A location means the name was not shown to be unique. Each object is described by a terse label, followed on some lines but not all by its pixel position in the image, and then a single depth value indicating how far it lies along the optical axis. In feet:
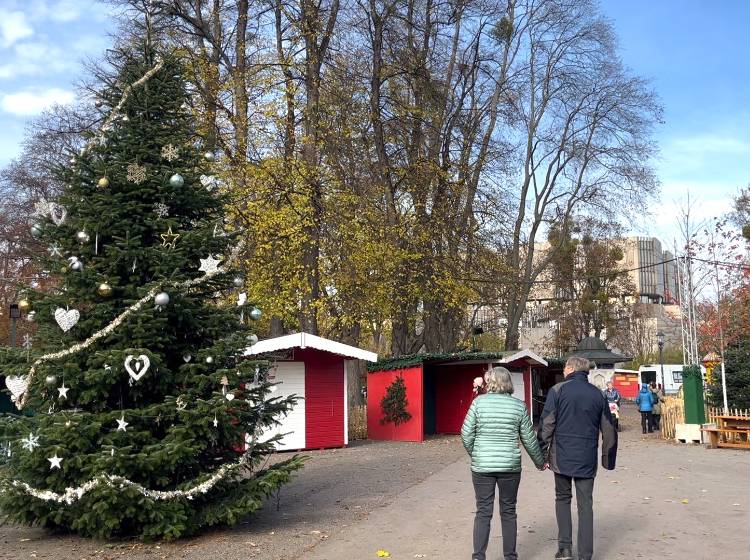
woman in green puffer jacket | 22.45
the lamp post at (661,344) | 173.62
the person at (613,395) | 78.59
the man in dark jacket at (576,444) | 23.29
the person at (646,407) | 82.07
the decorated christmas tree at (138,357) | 27.32
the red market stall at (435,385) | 76.02
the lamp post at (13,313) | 63.56
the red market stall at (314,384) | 64.13
